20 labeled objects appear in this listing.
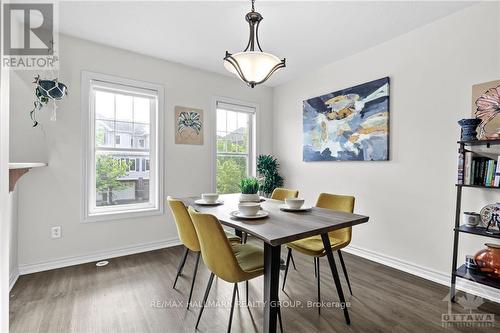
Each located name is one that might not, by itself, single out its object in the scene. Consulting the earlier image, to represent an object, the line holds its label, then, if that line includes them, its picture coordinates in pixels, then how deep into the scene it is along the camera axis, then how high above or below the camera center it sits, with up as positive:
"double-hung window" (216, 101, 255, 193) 4.12 +0.28
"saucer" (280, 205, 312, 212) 2.02 -0.39
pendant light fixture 1.93 +0.79
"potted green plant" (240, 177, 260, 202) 2.25 -0.28
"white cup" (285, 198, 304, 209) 2.03 -0.34
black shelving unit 1.95 -0.56
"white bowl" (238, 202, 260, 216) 1.75 -0.34
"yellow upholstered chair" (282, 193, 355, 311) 2.01 -0.69
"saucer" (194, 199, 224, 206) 2.30 -0.40
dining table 1.39 -0.41
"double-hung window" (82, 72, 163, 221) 3.05 +0.16
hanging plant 2.47 +0.66
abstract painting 2.97 +0.52
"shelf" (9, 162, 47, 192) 1.89 -0.14
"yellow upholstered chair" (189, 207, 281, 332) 1.49 -0.59
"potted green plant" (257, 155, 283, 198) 4.23 -0.22
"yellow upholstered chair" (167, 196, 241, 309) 2.02 -0.56
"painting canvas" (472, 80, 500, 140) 2.12 +0.52
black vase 2.05 +0.31
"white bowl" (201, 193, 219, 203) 2.32 -0.36
